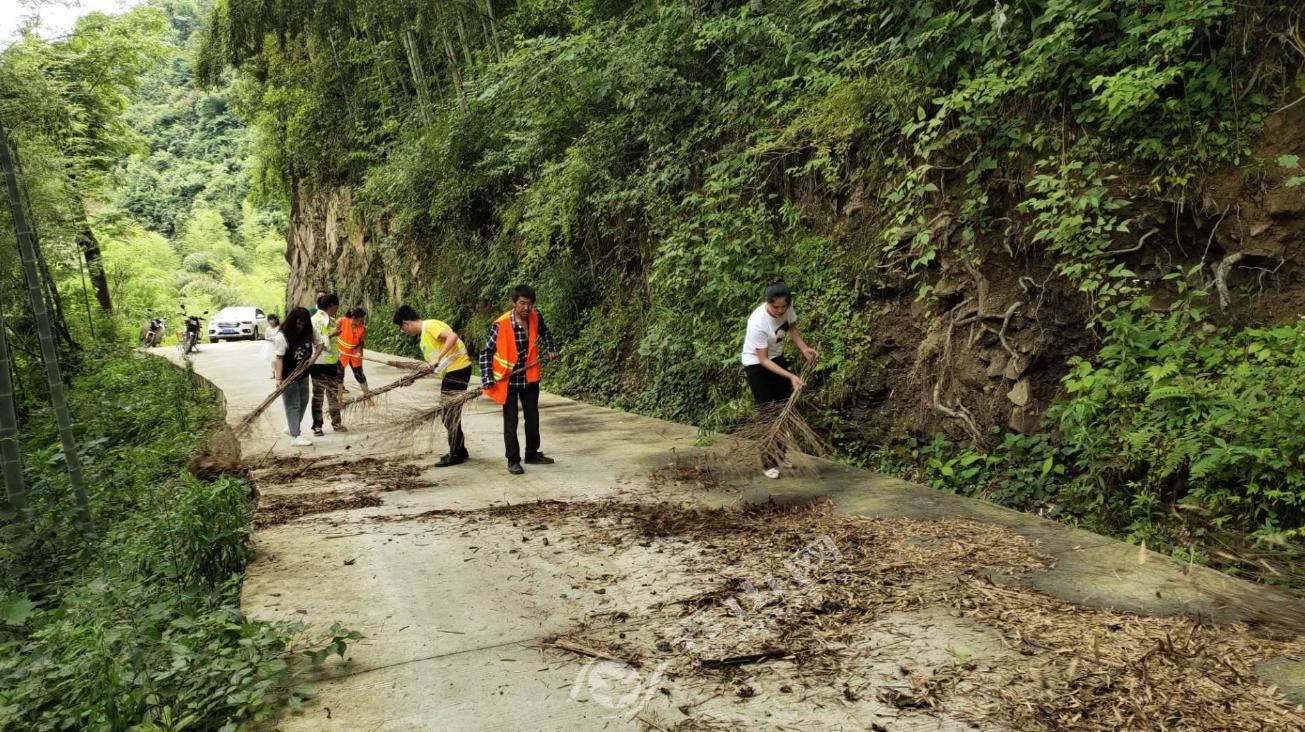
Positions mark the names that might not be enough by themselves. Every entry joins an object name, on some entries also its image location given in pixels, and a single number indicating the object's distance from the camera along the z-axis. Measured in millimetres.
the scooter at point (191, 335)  24477
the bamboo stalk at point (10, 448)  5906
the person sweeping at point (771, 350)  6148
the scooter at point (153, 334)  31041
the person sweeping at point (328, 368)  9305
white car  34688
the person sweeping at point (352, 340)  9914
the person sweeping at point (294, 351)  9047
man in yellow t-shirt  7922
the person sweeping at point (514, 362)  7301
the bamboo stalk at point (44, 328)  6355
